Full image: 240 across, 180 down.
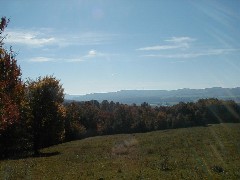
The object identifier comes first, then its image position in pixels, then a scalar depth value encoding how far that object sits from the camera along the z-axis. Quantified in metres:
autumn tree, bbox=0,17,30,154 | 14.21
